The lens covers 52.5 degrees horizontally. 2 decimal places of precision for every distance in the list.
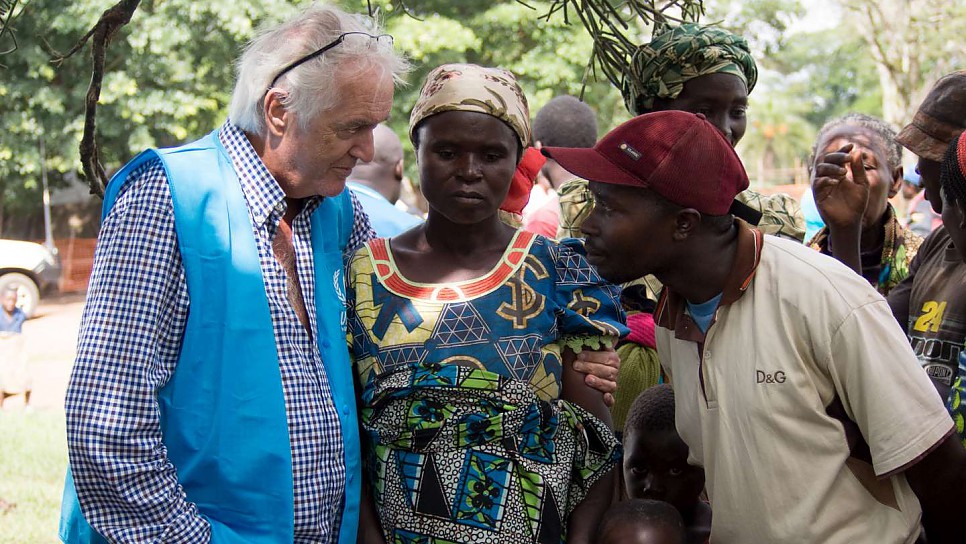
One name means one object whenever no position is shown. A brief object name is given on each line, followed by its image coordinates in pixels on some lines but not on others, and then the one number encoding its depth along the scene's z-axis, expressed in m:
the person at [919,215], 8.37
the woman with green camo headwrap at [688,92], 2.96
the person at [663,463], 2.87
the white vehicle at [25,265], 16.31
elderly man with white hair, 2.11
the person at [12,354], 9.57
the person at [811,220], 5.29
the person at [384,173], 4.82
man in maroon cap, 2.07
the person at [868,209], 3.14
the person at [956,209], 2.38
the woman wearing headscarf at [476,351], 2.36
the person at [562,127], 5.92
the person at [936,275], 2.65
